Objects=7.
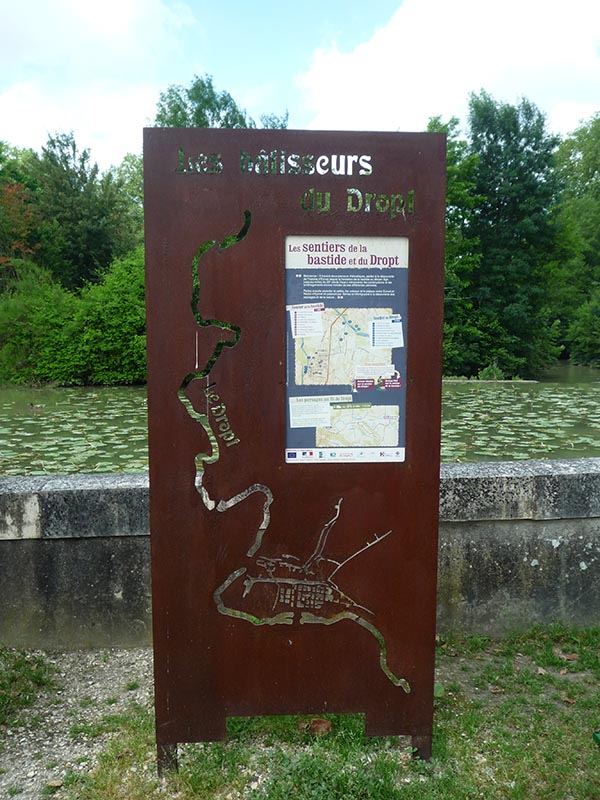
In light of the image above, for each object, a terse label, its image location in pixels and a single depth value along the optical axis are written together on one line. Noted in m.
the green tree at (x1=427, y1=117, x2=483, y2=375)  25.33
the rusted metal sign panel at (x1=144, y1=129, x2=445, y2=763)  2.29
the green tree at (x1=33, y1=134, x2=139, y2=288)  29.02
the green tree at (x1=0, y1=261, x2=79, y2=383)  17.22
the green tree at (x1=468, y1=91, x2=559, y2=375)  26.86
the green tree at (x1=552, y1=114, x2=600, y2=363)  28.81
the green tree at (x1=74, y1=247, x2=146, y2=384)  17.09
